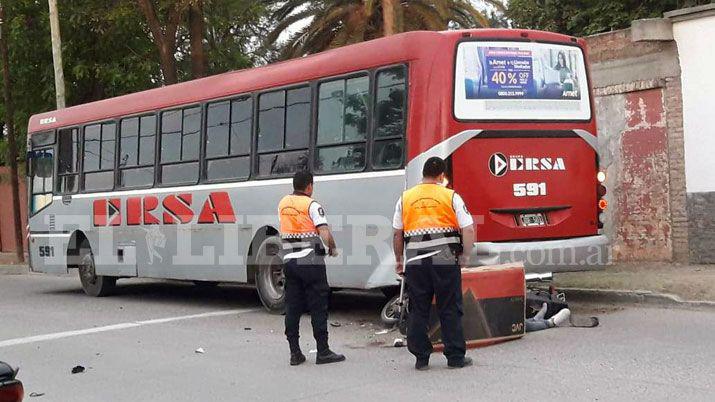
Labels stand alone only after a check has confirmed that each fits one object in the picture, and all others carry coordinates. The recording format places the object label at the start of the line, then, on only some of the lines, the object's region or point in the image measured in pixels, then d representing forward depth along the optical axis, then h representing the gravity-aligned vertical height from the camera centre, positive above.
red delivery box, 8.29 -0.63
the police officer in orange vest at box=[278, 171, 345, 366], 7.95 -0.27
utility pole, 20.00 +4.09
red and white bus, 9.59 +1.01
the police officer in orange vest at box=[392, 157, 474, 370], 7.34 -0.16
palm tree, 22.09 +5.50
